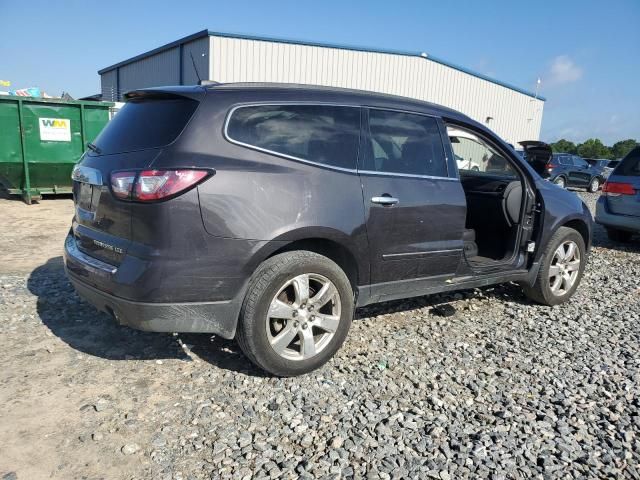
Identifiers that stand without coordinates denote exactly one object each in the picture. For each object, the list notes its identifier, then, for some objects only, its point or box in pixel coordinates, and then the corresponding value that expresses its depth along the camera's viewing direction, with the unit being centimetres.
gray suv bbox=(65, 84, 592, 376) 281
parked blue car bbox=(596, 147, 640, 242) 794
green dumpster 1046
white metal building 1967
